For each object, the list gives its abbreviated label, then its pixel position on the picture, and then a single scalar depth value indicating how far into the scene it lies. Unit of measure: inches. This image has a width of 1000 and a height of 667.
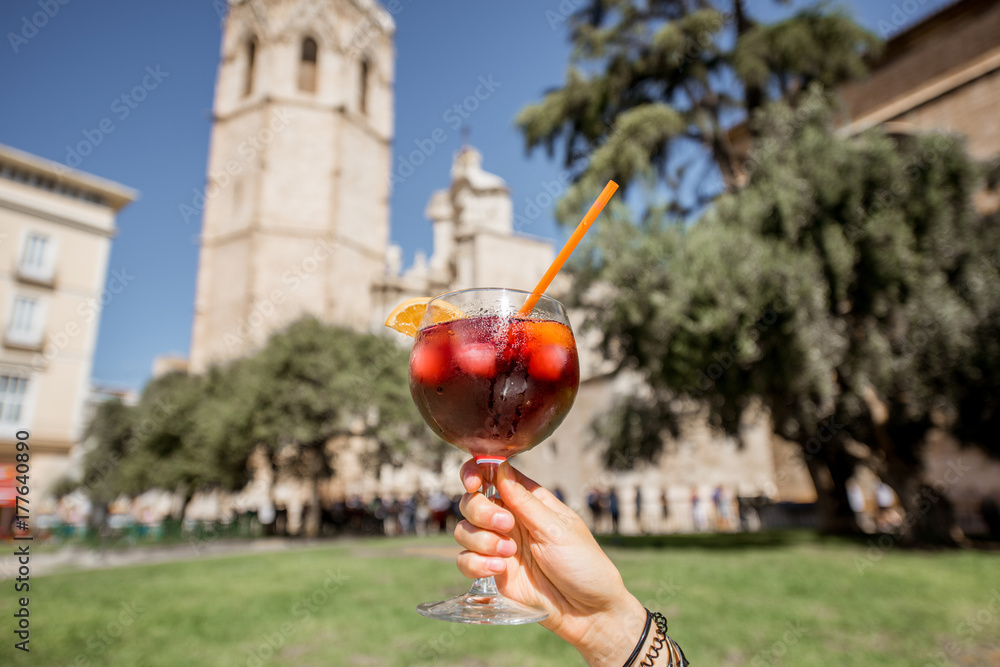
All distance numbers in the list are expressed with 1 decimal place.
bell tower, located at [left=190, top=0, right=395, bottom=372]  1465.3
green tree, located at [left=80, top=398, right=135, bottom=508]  913.5
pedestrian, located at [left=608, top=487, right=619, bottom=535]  736.0
